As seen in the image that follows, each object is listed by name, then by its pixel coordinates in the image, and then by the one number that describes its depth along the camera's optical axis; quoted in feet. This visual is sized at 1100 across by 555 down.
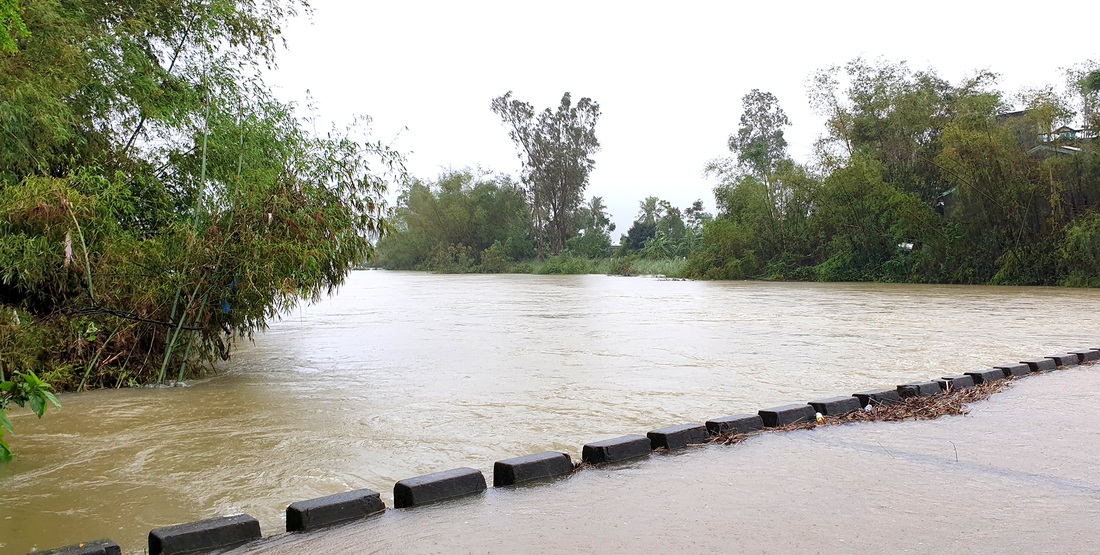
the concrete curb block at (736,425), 14.44
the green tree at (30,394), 8.92
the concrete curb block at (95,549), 8.26
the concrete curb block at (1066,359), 23.15
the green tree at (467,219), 208.64
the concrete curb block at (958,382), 18.81
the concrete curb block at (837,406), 15.98
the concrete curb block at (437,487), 10.50
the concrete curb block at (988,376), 19.88
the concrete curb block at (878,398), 16.90
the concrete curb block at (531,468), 11.53
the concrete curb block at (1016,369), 21.01
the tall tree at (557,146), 186.09
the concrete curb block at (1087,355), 24.07
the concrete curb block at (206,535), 8.76
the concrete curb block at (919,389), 17.70
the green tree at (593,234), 192.95
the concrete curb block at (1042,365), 22.13
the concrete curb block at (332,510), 9.61
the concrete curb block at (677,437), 13.47
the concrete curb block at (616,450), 12.66
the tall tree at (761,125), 177.78
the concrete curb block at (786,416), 15.20
